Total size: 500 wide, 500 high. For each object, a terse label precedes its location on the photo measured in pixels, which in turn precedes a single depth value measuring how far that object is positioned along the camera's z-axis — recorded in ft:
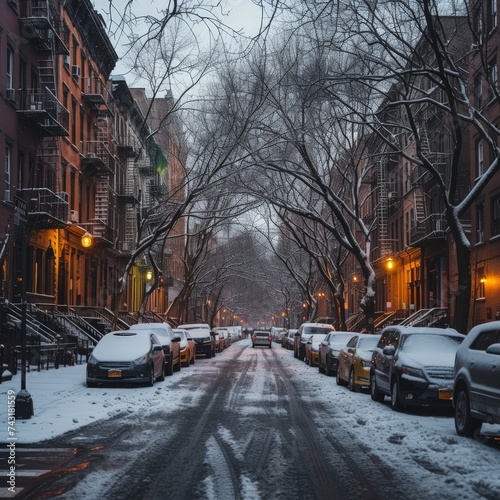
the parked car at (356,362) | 69.77
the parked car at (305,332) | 138.51
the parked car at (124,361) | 71.31
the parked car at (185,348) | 108.78
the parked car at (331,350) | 92.27
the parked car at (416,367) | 53.21
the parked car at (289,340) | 202.04
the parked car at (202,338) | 144.46
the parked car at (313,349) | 116.78
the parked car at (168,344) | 89.71
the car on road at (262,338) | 227.20
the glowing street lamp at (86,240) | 107.14
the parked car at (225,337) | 195.52
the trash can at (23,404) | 45.80
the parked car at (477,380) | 38.58
